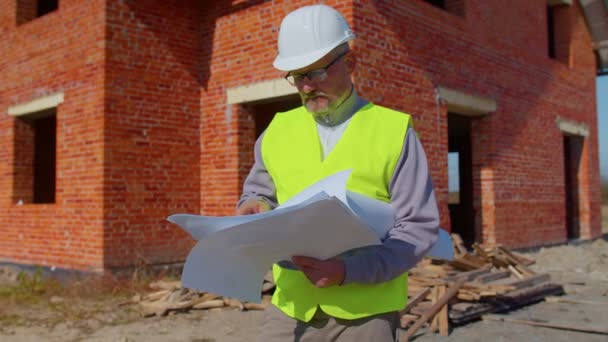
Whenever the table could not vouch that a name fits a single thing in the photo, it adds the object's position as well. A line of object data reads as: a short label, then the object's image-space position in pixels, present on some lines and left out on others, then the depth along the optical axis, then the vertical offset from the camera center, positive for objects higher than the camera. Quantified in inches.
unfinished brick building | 310.5 +51.4
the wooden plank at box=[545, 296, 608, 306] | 281.1 -51.8
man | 69.6 +1.8
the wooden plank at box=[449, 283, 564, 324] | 235.5 -47.6
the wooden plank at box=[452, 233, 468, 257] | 341.8 -32.1
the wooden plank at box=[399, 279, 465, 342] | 211.9 -44.1
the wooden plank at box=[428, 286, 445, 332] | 225.3 -48.9
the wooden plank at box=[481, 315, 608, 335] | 223.0 -51.2
